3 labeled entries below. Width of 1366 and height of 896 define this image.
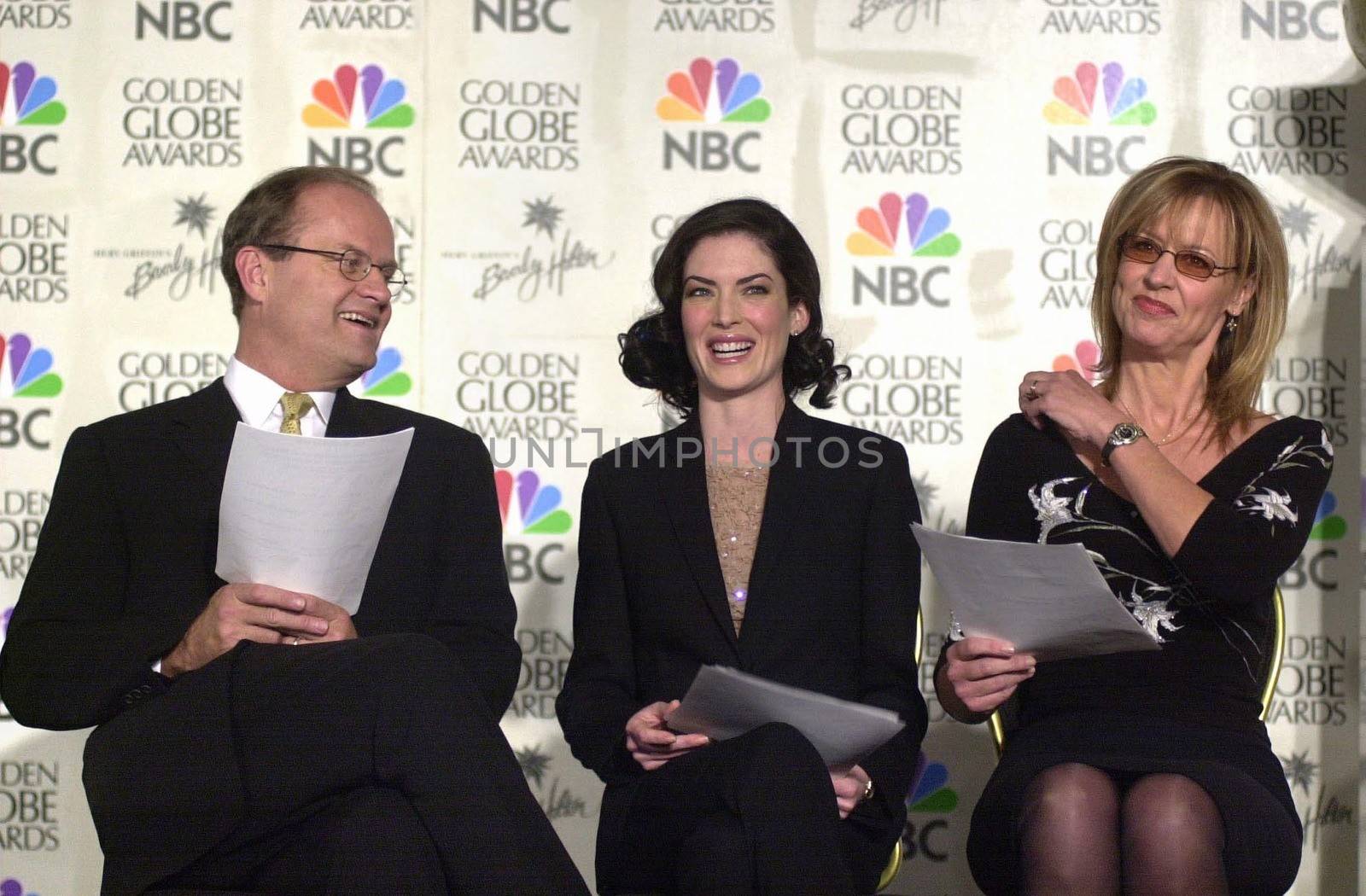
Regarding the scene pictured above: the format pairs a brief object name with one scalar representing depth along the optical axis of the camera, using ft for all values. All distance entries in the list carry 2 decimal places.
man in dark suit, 13.05
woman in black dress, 14.19
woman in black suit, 14.76
